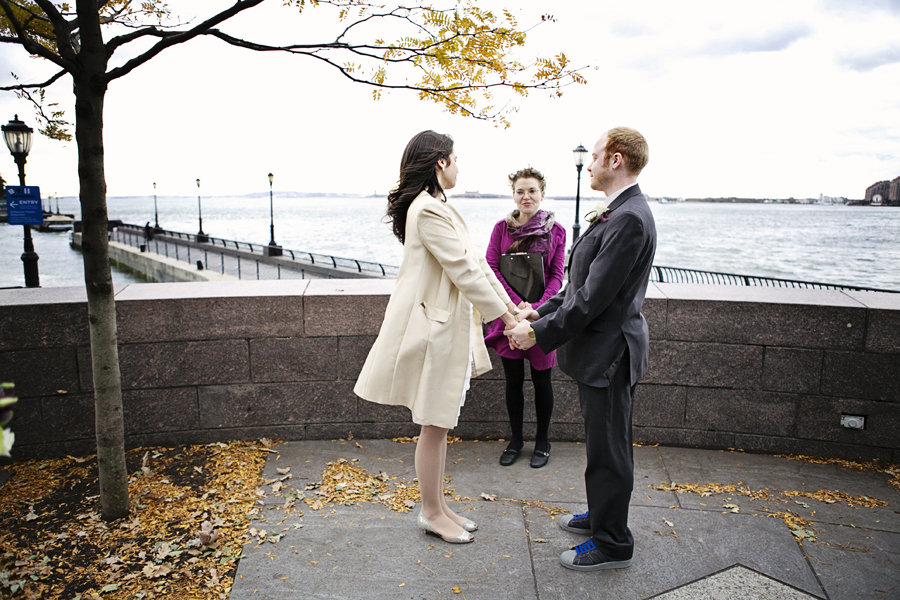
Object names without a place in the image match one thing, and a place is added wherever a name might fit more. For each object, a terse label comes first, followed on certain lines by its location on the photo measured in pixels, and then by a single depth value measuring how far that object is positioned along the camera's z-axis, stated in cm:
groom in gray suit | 284
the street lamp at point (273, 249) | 3531
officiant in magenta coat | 420
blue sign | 1830
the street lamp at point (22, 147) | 1541
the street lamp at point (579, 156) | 2455
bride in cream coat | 302
